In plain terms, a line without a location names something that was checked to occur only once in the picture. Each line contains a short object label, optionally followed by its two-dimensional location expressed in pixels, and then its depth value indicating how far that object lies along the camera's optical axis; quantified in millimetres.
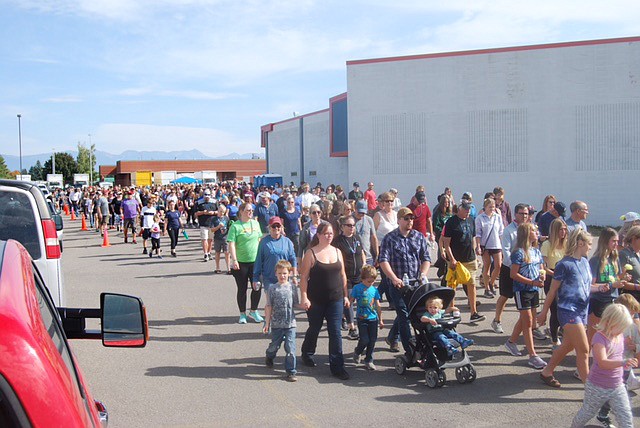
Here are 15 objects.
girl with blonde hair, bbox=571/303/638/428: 5316
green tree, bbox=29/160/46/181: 110412
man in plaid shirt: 7922
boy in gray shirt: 7273
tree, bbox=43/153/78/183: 104938
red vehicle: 1536
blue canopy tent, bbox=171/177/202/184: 54438
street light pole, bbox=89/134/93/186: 95975
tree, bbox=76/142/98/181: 104481
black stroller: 6929
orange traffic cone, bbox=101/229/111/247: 22094
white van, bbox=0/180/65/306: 6625
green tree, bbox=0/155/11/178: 64588
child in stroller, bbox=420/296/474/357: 6930
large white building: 28688
